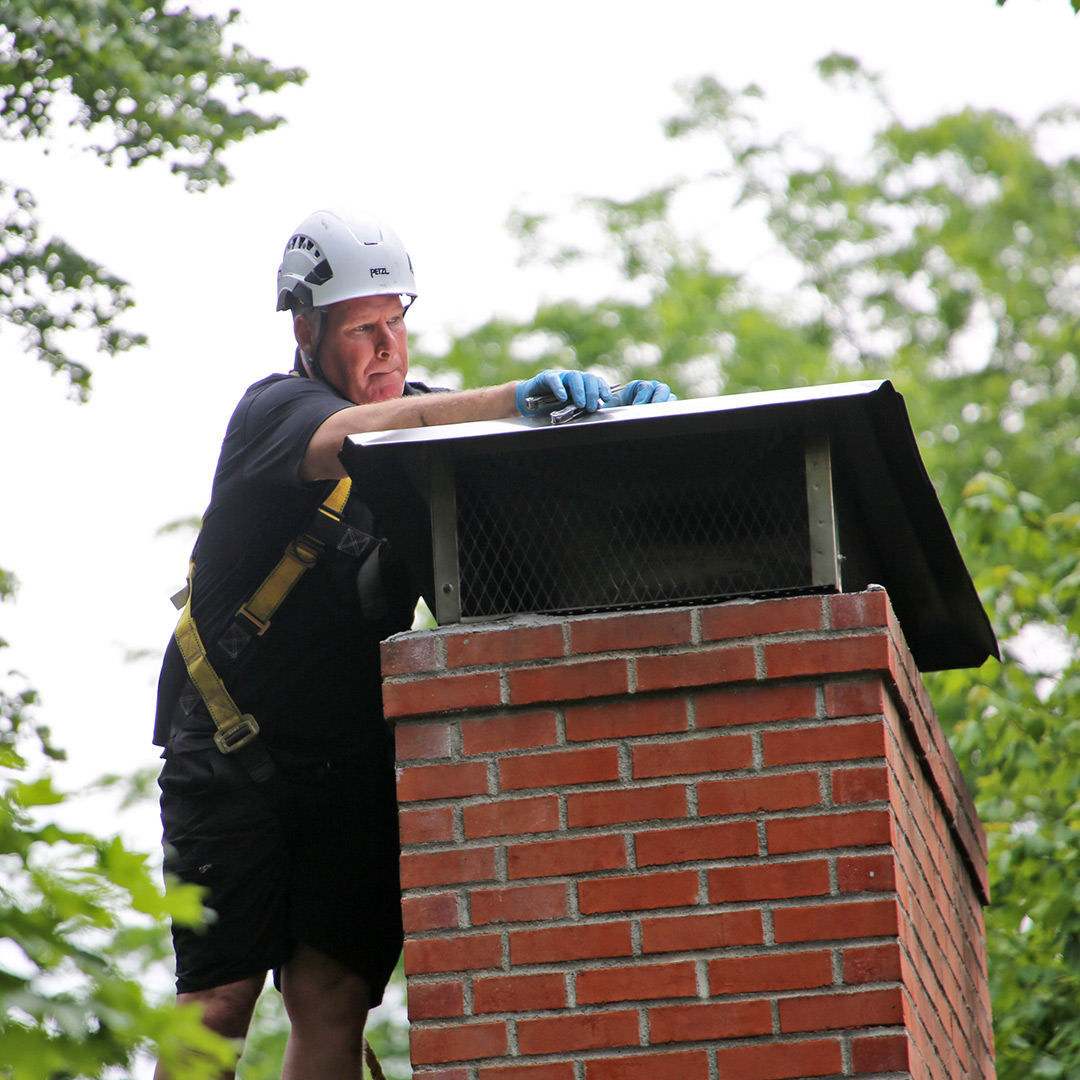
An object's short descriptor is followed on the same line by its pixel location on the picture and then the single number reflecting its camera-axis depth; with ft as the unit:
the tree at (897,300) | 115.03
